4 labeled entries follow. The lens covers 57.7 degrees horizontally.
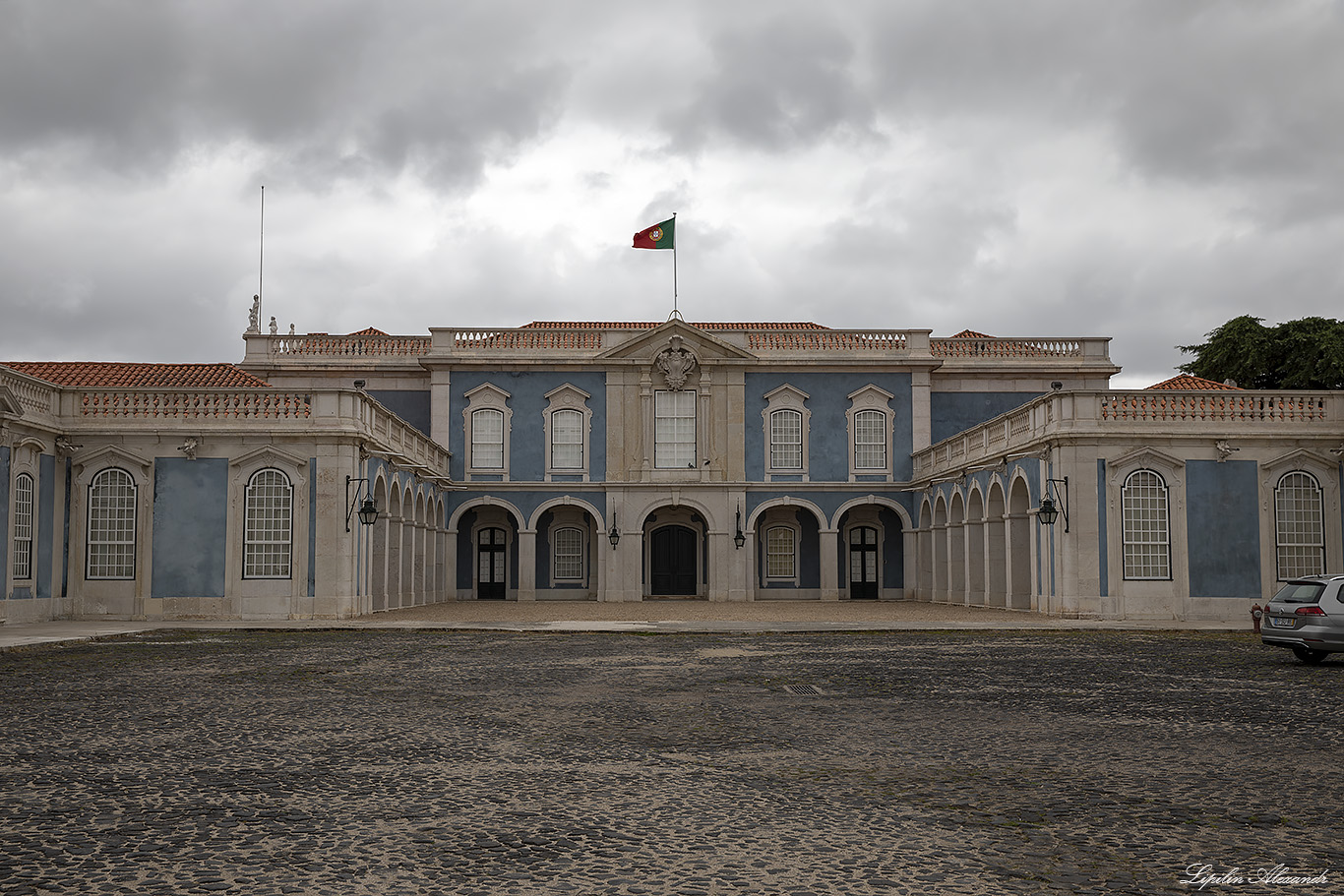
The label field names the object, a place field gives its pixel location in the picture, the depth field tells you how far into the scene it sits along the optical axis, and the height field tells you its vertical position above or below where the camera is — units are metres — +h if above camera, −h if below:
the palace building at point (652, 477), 23.33 +1.11
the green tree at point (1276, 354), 45.23 +6.71
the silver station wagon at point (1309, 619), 13.81 -1.09
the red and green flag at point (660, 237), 36.59 +8.67
